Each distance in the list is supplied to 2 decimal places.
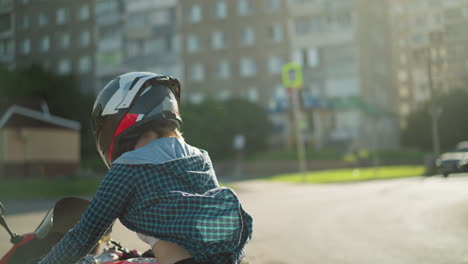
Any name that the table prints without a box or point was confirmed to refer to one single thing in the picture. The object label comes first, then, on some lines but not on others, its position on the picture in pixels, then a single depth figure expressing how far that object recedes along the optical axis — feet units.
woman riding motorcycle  5.55
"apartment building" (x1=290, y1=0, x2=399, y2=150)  146.10
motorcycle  6.29
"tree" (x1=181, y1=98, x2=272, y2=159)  134.51
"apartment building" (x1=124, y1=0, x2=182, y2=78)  176.24
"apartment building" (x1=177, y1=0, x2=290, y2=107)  161.68
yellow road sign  75.25
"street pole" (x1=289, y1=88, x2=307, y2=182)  125.47
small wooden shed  97.60
